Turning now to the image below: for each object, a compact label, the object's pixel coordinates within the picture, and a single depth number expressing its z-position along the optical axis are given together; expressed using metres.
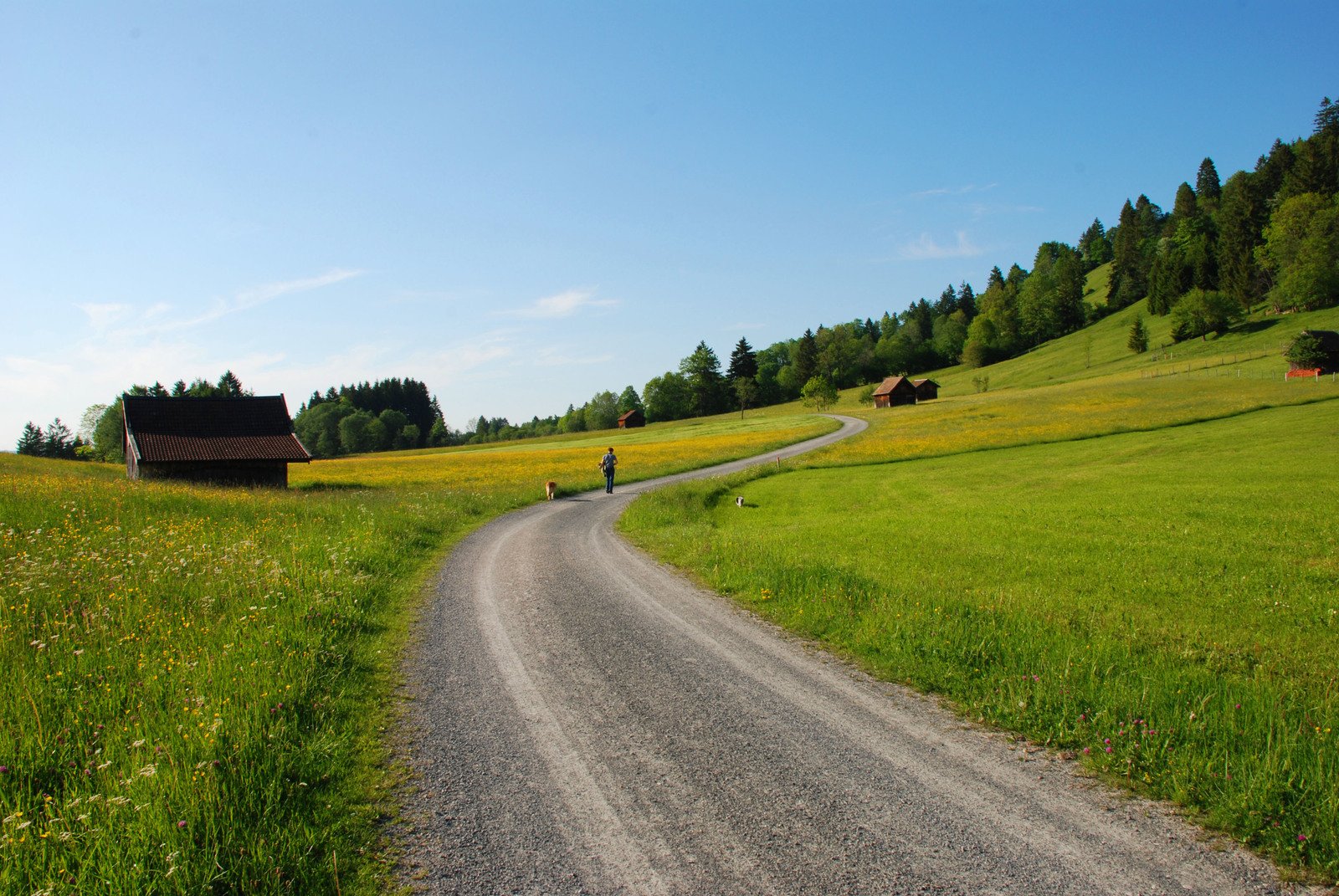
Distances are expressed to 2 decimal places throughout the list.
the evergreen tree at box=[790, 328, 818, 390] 143.12
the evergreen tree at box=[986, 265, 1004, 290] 186.25
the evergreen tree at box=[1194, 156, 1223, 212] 169.68
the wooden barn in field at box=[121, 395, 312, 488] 39.00
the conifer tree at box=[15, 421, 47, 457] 131.75
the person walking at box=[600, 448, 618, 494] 32.03
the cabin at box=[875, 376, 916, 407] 100.88
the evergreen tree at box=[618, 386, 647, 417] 159.86
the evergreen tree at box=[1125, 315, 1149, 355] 108.44
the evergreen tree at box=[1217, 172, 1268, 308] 110.94
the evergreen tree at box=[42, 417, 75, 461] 129.25
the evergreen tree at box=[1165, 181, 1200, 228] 154.25
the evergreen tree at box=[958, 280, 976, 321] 181.25
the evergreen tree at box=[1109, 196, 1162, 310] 147.38
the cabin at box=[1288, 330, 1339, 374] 62.72
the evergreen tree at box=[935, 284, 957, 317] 185.88
